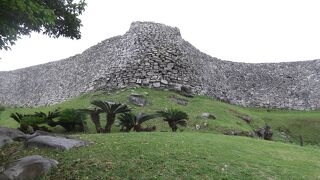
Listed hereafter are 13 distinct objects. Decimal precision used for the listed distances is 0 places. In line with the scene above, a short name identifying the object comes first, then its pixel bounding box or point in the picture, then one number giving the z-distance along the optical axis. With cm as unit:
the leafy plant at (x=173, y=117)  1000
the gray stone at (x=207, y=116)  1264
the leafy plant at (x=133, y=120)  970
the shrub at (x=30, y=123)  911
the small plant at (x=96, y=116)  952
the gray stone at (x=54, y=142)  678
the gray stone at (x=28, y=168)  551
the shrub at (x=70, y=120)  986
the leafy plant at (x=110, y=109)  951
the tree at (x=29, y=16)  522
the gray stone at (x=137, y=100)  1304
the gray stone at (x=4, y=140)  717
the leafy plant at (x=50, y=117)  977
